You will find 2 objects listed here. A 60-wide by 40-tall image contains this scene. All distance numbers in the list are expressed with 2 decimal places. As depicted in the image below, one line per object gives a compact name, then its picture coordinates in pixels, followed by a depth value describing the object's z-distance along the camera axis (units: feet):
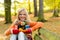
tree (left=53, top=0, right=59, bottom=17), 44.94
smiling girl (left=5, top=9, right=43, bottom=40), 8.19
